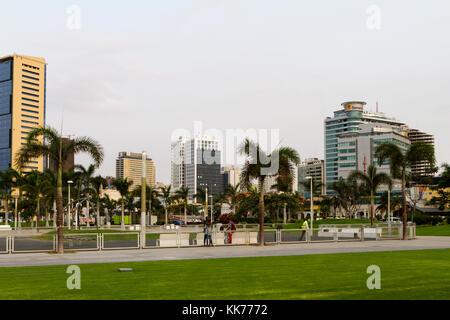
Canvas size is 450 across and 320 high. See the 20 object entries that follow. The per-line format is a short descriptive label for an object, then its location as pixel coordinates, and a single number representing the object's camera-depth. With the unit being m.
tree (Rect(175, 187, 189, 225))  108.44
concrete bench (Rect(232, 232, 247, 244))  32.75
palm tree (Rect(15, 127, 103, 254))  27.12
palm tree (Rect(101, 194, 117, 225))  132.15
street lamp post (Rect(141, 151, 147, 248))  28.55
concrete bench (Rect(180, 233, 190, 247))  30.56
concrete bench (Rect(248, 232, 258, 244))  33.25
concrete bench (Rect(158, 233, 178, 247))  29.76
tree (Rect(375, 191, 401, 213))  121.50
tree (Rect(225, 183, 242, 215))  99.12
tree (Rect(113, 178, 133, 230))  87.89
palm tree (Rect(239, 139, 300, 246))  32.47
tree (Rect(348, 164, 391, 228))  56.66
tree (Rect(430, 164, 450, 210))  80.75
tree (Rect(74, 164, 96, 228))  75.50
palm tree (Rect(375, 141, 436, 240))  38.56
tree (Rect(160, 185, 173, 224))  108.21
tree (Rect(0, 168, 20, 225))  92.59
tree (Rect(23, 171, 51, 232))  71.06
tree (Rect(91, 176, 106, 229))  81.00
